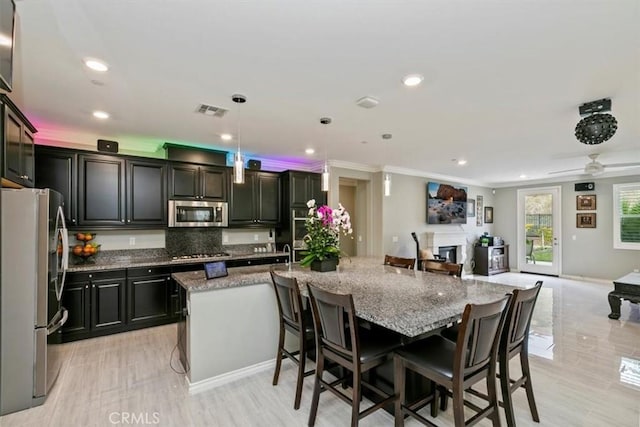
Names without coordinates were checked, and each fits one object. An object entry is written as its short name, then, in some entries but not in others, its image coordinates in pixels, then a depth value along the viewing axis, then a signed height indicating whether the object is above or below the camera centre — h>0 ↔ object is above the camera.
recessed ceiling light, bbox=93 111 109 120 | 3.23 +1.13
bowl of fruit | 3.92 -0.46
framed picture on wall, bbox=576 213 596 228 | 7.21 -0.18
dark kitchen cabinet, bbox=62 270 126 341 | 3.54 -1.13
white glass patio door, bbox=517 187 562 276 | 7.86 -0.50
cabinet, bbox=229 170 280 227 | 5.06 +0.23
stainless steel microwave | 4.49 -0.01
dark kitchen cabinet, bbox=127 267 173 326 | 3.90 -1.13
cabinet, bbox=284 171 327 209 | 5.39 +0.47
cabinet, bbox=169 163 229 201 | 4.52 +0.52
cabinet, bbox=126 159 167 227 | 4.19 +0.32
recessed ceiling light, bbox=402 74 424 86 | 2.42 +1.14
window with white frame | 6.61 -0.08
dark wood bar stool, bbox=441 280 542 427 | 1.84 -0.80
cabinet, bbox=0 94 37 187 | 2.41 +0.65
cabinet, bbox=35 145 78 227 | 3.62 +0.52
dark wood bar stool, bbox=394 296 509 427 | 1.54 -0.88
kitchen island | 2.14 -0.74
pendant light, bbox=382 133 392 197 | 3.72 +0.41
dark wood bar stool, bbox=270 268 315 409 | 2.26 -0.91
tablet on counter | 2.63 -0.52
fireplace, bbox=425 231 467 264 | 7.29 -0.80
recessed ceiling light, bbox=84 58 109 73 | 2.18 +1.15
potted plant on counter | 2.97 -0.22
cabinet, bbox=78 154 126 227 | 3.87 +0.32
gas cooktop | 4.43 -0.68
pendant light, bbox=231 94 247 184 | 2.68 +0.46
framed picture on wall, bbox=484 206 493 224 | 9.02 -0.06
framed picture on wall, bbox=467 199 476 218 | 8.50 +0.17
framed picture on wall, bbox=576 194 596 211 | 7.22 +0.25
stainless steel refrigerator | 2.25 -0.67
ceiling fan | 4.66 +0.78
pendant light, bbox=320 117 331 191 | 3.42 +0.46
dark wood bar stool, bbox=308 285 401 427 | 1.79 -0.88
